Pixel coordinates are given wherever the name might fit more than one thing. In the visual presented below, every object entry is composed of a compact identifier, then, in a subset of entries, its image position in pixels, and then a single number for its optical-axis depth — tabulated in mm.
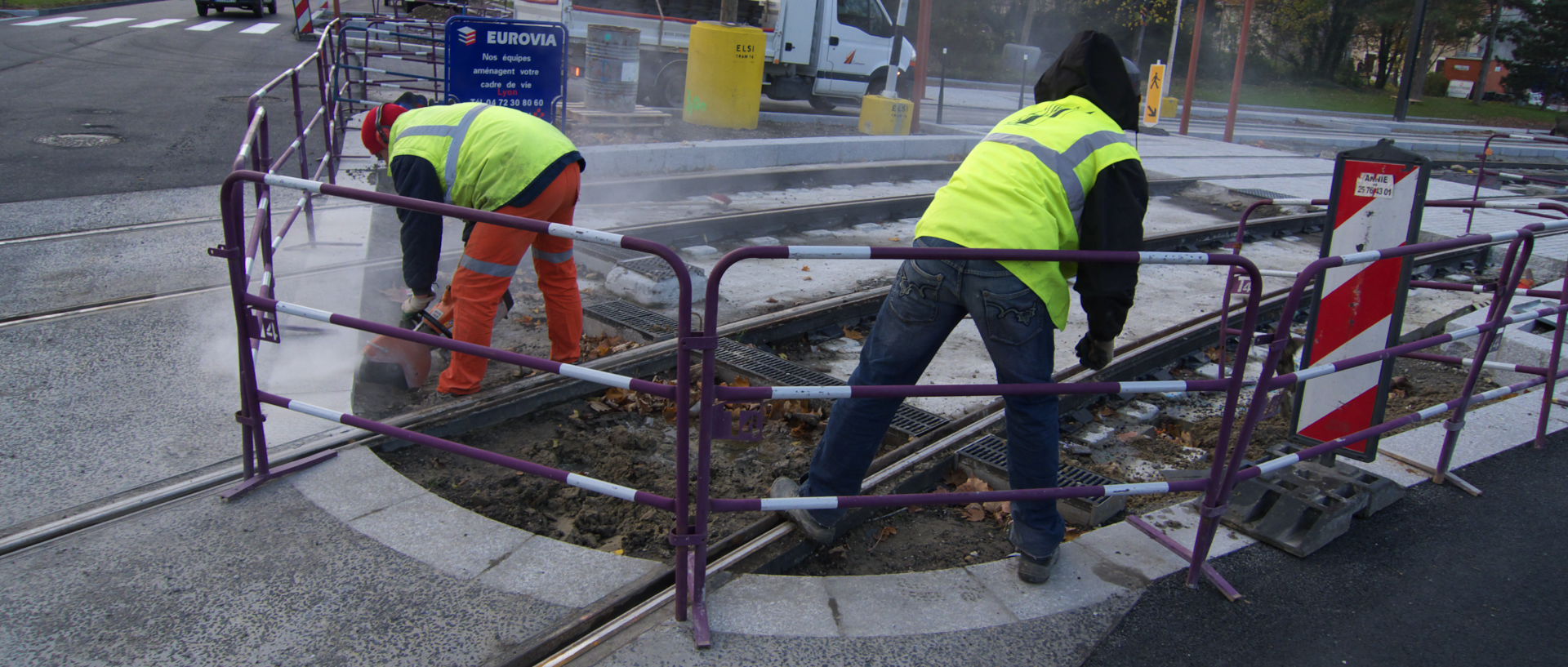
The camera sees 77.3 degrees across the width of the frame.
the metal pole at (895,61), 16258
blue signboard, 8555
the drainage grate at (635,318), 5699
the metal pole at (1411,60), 24766
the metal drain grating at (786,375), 4773
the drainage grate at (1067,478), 4031
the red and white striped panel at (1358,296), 4004
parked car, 26553
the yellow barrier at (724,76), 13422
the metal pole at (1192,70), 19609
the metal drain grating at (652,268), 6512
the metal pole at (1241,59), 18859
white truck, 15805
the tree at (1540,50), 43344
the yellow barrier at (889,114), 15109
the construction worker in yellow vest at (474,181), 4402
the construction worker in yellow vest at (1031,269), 3098
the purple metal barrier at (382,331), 2783
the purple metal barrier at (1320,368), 3236
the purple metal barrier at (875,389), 2715
